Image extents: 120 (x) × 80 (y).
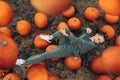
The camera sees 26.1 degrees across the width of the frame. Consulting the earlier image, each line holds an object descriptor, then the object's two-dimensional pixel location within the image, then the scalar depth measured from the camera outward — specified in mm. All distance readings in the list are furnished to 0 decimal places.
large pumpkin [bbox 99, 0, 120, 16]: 812
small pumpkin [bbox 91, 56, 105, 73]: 2025
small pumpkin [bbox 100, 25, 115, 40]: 2209
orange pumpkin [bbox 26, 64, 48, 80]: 1121
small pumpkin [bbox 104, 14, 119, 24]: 2291
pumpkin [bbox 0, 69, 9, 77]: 1967
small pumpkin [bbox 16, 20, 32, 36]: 2125
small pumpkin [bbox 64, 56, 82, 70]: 1983
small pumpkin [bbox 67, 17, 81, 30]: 2188
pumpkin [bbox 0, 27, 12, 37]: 2117
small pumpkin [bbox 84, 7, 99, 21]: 2206
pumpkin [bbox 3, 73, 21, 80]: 1858
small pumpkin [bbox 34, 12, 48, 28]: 2107
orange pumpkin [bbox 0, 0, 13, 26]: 1060
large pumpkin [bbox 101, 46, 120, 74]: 935
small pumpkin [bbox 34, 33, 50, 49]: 2123
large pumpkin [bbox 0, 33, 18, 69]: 987
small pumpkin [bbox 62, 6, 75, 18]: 2268
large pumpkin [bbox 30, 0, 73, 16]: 729
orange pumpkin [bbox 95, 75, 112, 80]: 1967
